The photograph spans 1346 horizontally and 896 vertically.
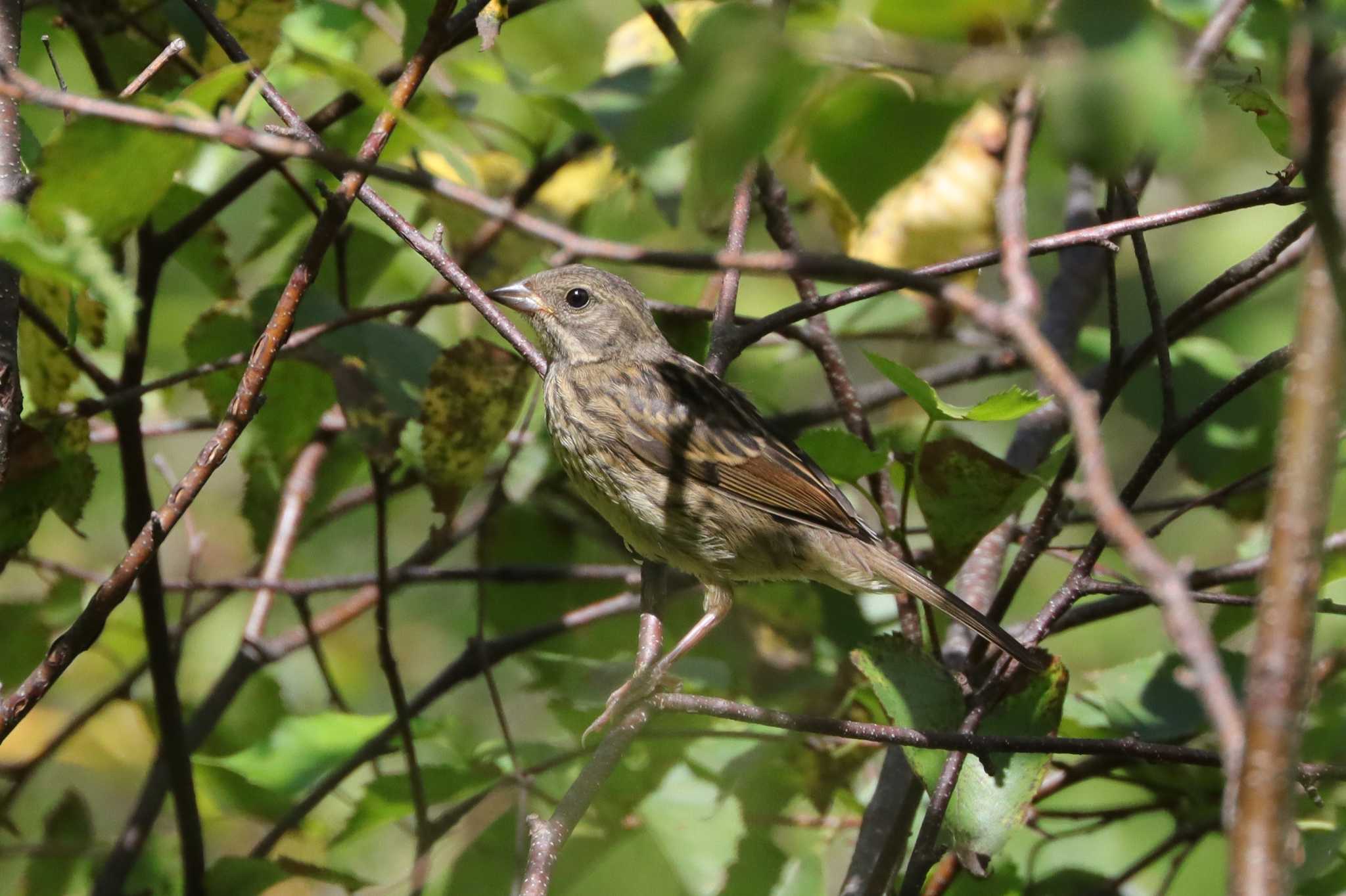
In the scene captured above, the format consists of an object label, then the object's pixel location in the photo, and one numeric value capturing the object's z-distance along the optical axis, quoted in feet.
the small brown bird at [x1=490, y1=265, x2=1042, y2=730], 22.86
